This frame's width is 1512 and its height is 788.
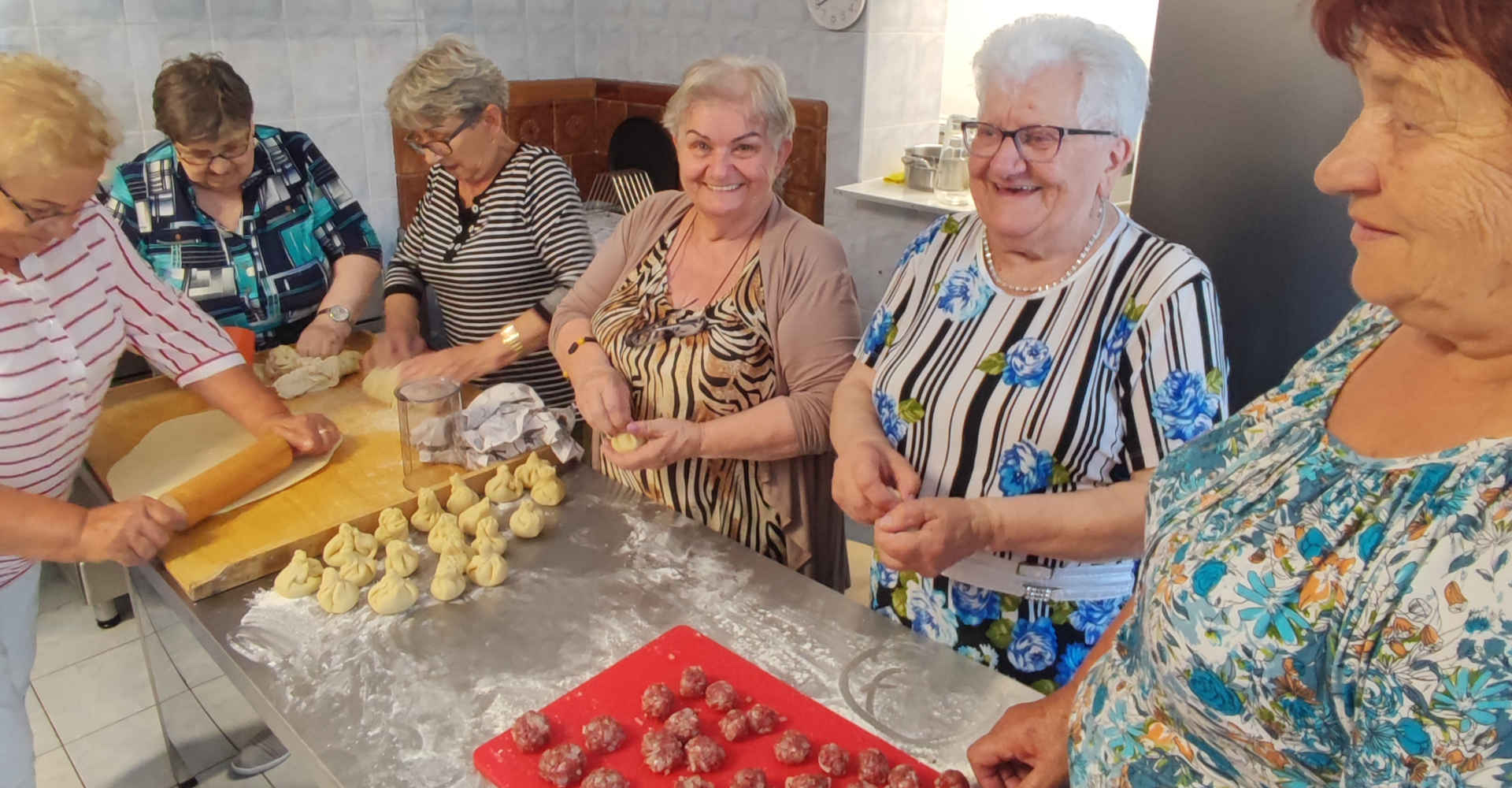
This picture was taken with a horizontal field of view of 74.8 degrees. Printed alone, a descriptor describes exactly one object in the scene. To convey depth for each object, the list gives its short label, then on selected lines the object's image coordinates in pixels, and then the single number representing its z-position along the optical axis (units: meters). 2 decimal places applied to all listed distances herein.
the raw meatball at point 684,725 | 1.17
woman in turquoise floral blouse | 0.61
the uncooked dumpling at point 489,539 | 1.53
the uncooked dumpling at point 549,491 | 1.71
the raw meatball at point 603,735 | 1.15
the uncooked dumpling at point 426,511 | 1.65
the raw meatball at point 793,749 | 1.13
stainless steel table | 1.19
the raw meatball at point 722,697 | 1.21
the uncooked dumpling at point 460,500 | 1.69
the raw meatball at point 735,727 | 1.17
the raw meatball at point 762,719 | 1.18
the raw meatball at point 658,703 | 1.20
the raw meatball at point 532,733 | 1.14
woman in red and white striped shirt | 1.36
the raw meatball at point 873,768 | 1.10
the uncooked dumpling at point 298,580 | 1.45
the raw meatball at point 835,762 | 1.11
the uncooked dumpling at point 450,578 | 1.44
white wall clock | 3.24
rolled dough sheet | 1.72
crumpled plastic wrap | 1.77
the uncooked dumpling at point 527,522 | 1.60
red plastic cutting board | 1.13
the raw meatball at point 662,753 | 1.13
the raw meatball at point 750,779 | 1.09
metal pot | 3.24
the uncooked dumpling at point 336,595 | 1.42
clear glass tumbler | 1.73
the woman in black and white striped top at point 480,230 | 2.17
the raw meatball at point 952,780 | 1.07
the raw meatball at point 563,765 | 1.10
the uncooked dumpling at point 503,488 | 1.72
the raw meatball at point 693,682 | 1.23
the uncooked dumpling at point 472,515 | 1.63
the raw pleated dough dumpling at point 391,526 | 1.59
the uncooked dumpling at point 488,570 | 1.48
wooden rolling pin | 1.55
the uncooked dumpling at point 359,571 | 1.46
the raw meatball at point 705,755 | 1.12
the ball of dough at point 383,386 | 2.04
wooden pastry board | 1.49
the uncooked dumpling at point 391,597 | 1.41
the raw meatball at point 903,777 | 1.08
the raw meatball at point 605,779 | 1.09
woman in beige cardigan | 1.66
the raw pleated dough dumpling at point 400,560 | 1.49
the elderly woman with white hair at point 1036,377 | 1.23
